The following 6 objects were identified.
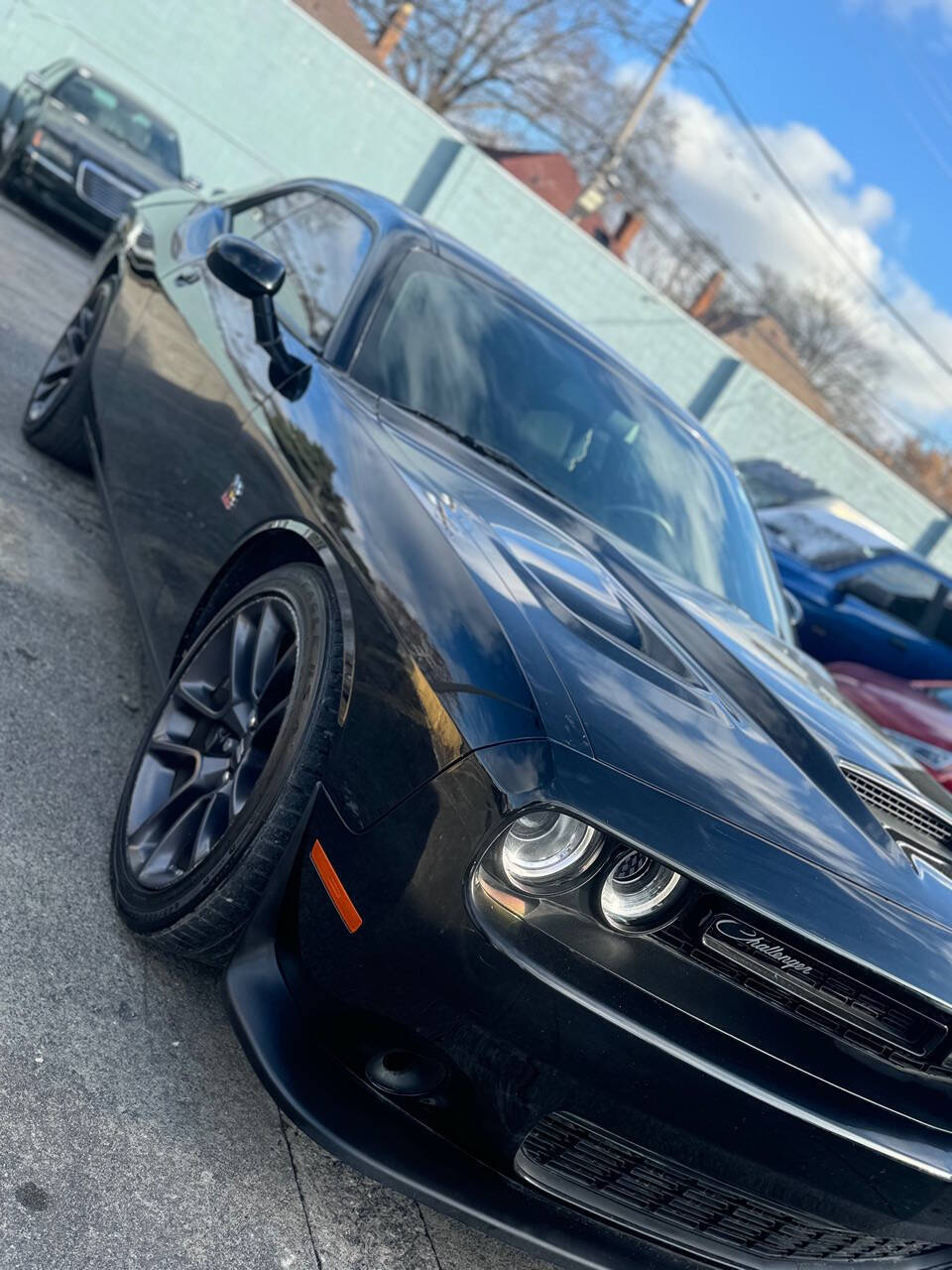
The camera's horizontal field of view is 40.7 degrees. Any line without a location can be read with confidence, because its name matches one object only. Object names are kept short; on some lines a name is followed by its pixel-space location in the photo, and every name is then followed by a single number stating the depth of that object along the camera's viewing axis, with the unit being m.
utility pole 27.20
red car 7.02
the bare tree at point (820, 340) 56.22
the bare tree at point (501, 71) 37.25
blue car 9.66
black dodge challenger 1.81
